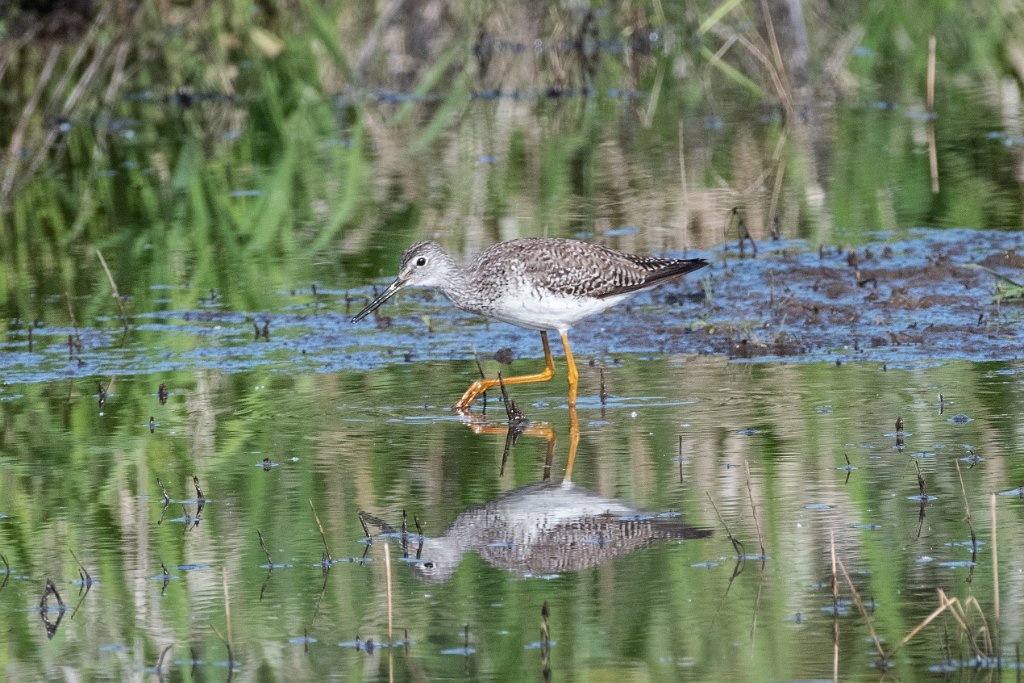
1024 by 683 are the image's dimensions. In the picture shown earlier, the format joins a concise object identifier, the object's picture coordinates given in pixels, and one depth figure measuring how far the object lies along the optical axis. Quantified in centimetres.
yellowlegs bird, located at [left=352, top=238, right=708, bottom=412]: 1722
